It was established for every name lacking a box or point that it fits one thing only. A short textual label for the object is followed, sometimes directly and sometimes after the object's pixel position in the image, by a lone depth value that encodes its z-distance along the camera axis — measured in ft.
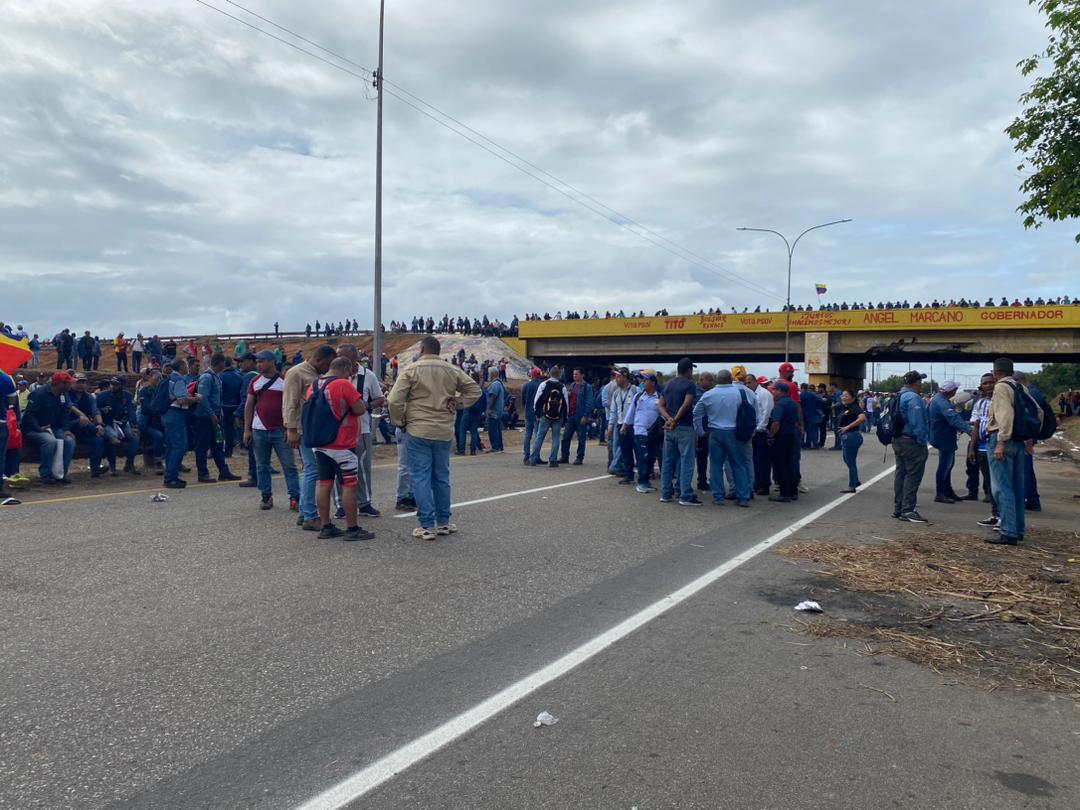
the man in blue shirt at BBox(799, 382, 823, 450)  61.69
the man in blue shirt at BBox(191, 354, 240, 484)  38.70
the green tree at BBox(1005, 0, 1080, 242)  37.22
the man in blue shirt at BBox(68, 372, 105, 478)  39.55
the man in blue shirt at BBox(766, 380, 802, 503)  37.37
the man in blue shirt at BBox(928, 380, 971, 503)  35.19
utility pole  46.91
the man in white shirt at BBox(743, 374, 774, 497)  38.86
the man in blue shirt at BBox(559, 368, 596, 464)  52.65
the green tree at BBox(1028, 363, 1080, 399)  251.19
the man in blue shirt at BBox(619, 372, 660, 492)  39.01
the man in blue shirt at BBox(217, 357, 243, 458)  44.60
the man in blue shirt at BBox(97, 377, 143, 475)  40.65
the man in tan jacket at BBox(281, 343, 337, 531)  26.27
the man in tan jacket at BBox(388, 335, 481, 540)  24.88
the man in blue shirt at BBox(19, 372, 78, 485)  37.40
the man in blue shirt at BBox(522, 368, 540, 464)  51.62
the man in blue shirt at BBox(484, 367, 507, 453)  60.75
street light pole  150.84
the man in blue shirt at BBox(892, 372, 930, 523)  31.22
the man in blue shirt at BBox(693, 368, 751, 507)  34.09
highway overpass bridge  149.28
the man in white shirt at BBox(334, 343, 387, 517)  27.95
